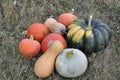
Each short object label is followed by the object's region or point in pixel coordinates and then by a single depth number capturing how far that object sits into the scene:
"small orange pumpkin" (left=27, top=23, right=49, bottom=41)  3.22
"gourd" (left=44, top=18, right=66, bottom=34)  3.25
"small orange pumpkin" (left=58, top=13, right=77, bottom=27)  3.34
